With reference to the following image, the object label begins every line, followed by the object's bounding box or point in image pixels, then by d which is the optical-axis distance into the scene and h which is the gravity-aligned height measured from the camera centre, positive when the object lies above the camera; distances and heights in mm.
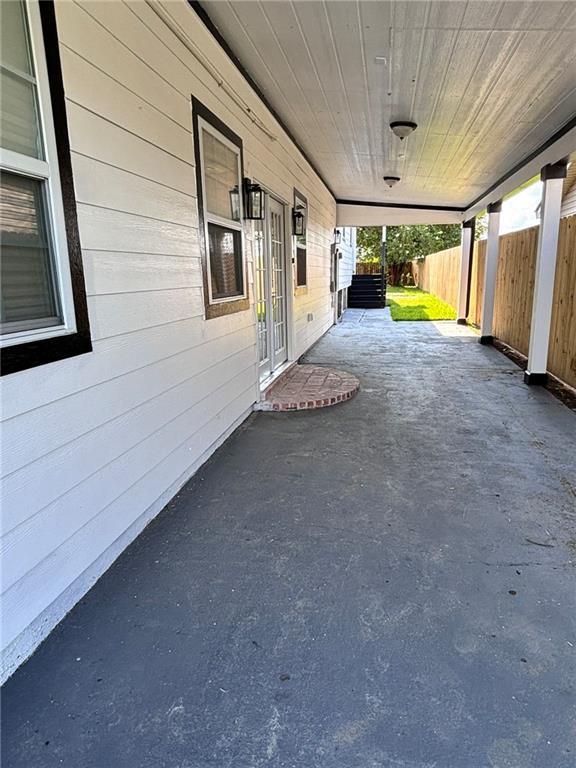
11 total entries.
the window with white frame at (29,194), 1498 +310
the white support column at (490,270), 7891 +91
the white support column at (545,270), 5027 +45
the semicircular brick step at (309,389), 4477 -1157
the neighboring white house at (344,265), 11891 +390
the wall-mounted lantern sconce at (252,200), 3929 +679
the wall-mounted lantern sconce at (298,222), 5926 +745
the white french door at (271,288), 4855 -82
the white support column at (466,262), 10523 +319
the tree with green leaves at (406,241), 26906 +2078
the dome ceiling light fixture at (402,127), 4750 +1531
